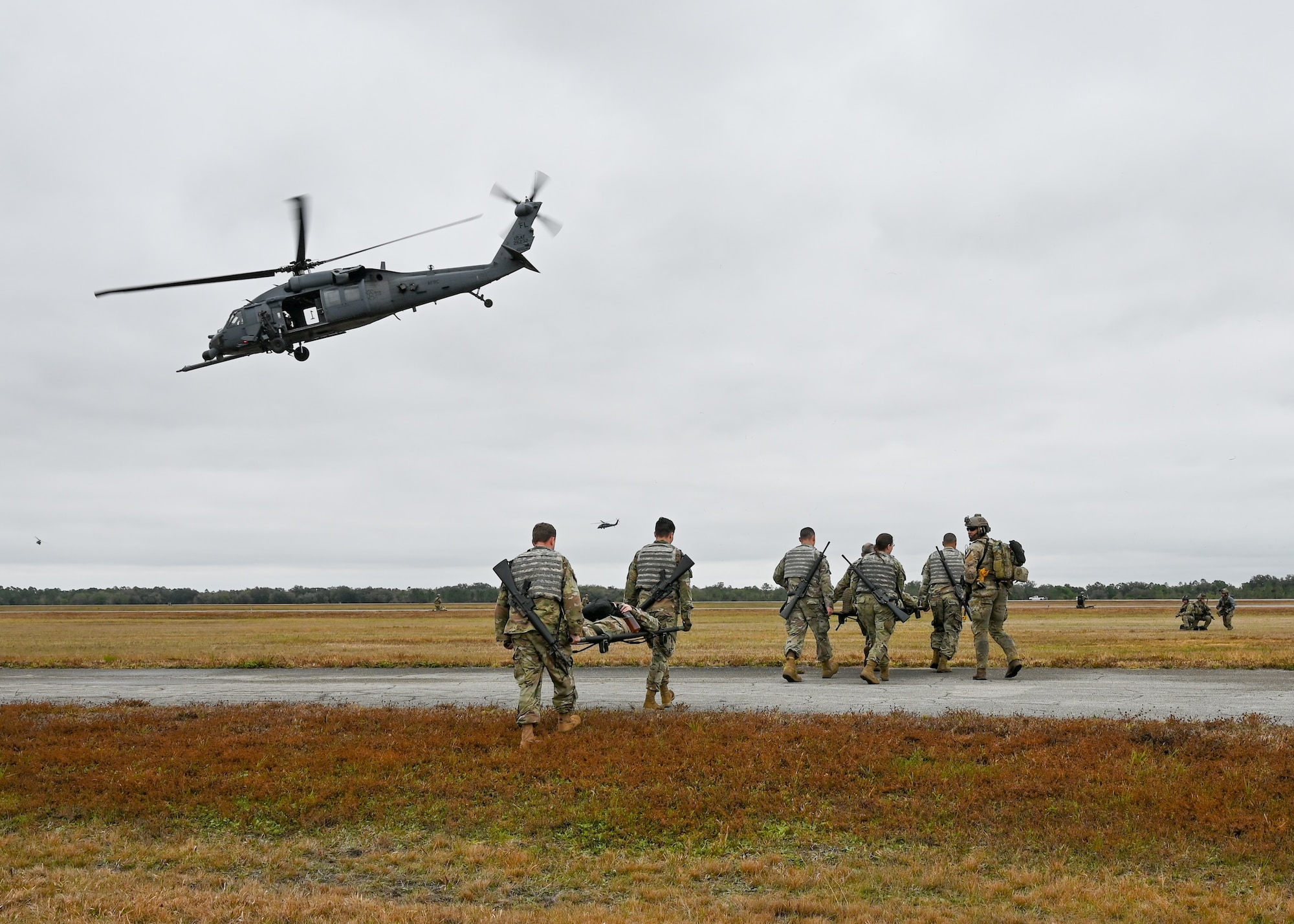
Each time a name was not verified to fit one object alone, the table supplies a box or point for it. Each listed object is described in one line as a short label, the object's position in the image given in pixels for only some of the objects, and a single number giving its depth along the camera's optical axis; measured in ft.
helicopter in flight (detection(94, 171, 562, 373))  86.28
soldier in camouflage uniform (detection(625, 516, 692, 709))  42.34
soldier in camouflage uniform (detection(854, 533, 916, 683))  53.57
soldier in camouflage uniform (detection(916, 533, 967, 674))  59.77
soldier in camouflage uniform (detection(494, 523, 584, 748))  35.88
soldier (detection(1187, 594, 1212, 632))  115.55
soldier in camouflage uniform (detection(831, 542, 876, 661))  57.00
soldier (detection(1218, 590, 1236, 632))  120.47
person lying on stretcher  40.27
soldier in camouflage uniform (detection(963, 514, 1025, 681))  52.49
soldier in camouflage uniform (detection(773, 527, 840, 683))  53.47
